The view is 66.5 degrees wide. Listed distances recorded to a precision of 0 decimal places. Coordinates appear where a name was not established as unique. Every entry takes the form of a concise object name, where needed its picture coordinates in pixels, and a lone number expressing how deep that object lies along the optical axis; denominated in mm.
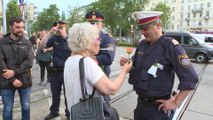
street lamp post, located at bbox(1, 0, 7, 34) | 7188
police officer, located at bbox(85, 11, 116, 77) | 2245
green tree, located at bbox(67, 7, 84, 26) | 39929
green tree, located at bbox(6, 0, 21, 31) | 25048
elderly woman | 1462
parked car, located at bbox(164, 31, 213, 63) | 9723
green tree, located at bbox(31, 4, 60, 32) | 47595
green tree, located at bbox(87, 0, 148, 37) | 36610
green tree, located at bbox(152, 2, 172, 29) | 37059
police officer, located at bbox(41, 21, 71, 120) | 2933
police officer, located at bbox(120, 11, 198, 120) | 1599
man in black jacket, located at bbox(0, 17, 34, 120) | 2502
